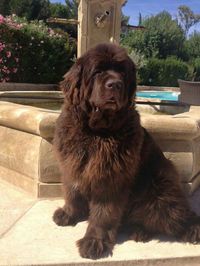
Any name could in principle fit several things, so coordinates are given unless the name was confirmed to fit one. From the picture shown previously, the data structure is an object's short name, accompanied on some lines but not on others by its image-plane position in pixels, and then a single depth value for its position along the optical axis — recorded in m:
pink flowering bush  8.75
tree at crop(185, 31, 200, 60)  25.42
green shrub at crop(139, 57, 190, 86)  14.98
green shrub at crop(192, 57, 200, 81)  19.50
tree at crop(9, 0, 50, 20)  20.80
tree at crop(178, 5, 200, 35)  52.45
